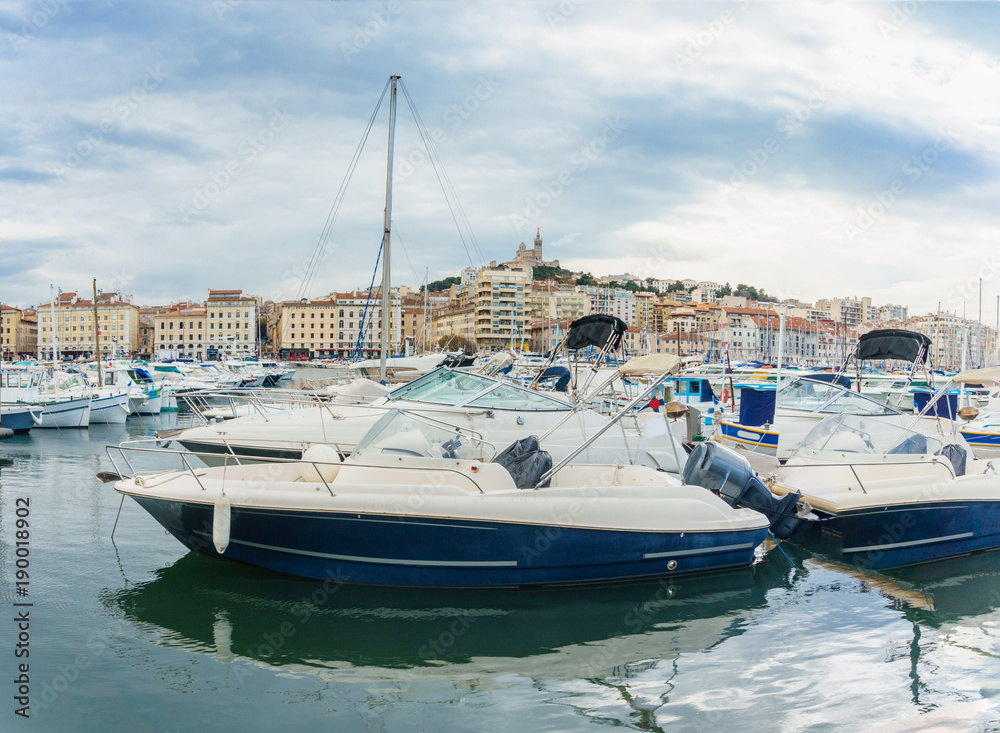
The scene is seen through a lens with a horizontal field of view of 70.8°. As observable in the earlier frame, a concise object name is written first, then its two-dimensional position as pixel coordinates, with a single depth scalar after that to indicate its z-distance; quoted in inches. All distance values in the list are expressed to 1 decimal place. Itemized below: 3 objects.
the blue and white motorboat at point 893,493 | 304.3
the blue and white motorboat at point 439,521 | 254.2
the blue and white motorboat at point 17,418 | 818.8
